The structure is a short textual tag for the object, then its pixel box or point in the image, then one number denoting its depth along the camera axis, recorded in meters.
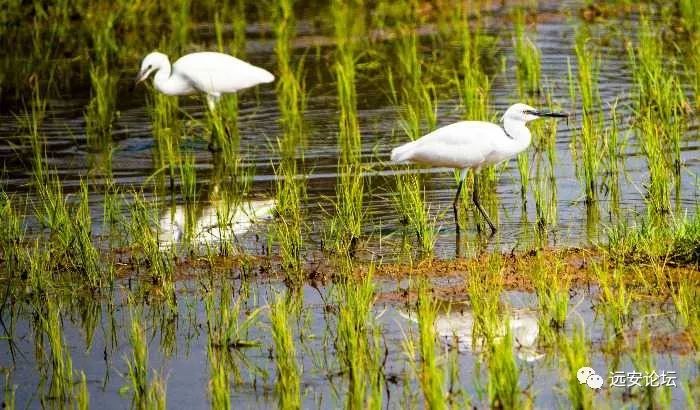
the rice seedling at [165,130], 20.58
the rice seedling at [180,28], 30.22
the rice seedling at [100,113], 23.50
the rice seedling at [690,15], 26.81
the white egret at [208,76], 23.58
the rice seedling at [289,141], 15.07
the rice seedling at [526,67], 23.65
